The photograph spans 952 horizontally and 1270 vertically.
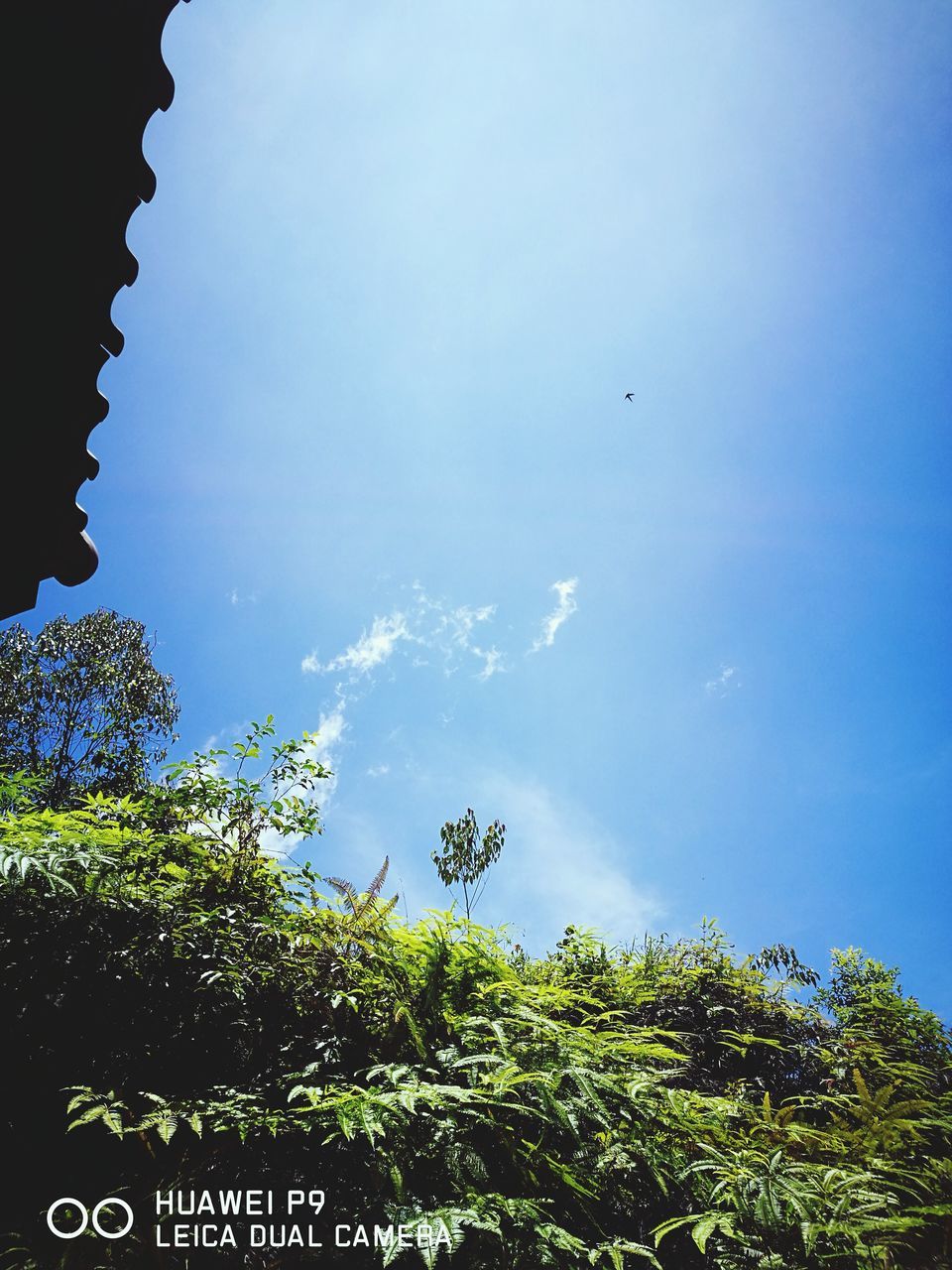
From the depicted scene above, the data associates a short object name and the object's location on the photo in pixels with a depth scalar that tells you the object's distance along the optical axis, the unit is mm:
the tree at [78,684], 18891
